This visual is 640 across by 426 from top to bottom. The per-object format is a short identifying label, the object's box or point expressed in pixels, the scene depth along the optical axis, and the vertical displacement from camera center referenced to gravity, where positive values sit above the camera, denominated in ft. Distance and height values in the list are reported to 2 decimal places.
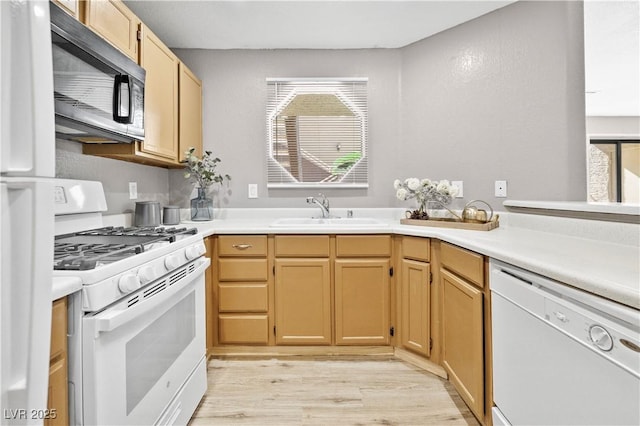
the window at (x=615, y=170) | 16.94 +2.17
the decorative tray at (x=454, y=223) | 6.36 -0.21
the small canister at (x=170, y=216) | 7.72 -0.03
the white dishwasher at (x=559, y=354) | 2.51 -1.31
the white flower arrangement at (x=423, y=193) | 7.40 +0.45
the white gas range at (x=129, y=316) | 3.06 -1.13
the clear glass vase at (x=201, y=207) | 8.54 +0.19
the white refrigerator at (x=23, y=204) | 1.75 +0.06
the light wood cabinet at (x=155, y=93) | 5.30 +2.67
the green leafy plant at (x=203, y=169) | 8.05 +1.14
